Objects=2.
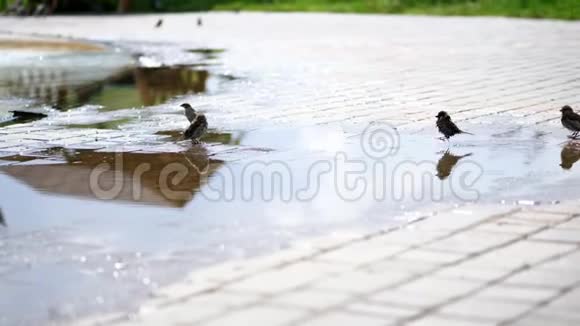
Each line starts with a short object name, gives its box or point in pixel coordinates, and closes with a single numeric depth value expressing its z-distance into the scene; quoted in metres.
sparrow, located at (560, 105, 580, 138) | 10.32
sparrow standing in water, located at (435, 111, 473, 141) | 10.26
